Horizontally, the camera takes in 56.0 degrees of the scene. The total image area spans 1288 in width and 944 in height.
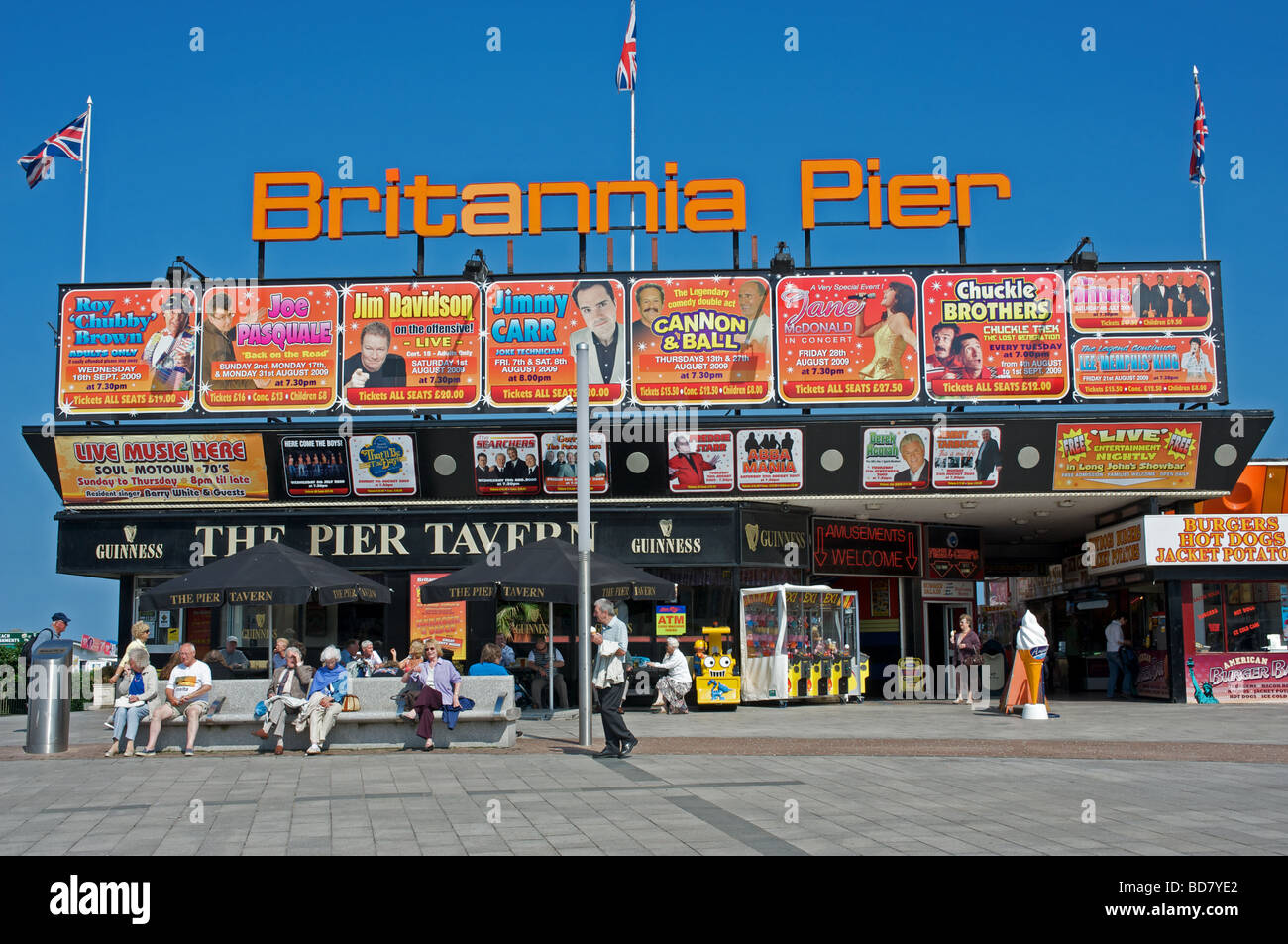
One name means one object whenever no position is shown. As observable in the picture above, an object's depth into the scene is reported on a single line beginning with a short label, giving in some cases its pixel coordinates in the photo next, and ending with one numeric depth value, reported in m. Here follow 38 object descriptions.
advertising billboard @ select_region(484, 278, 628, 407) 24.08
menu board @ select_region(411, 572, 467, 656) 24.47
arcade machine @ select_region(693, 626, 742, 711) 23.08
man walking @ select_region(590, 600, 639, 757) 14.20
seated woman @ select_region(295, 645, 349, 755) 15.16
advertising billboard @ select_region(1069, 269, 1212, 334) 23.95
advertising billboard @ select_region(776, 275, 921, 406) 24.05
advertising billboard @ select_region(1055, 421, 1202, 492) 24.03
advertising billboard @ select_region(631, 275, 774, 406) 24.02
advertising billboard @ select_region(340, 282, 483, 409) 24.12
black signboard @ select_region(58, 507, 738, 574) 24.59
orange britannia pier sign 25.42
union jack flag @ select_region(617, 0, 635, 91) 28.28
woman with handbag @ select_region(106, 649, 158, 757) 15.16
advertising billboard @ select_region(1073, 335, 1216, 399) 23.88
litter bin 15.36
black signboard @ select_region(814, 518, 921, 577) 26.98
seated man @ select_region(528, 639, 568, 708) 23.77
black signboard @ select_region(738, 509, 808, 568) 24.52
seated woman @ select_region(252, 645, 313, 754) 15.26
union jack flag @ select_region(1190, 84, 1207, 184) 26.03
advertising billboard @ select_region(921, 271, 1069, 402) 24.02
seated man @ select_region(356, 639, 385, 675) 19.97
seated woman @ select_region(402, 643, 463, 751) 15.30
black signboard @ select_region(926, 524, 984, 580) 29.39
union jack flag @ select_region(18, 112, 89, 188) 25.30
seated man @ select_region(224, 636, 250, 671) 20.76
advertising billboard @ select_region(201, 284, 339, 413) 24.28
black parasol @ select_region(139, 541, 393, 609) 17.48
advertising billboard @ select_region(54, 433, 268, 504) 24.44
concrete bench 15.56
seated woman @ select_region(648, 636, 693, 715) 22.00
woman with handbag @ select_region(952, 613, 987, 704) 24.53
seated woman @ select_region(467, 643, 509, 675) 17.50
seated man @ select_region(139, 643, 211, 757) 15.26
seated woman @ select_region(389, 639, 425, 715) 15.51
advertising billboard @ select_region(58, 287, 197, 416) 24.42
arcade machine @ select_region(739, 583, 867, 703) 24.23
